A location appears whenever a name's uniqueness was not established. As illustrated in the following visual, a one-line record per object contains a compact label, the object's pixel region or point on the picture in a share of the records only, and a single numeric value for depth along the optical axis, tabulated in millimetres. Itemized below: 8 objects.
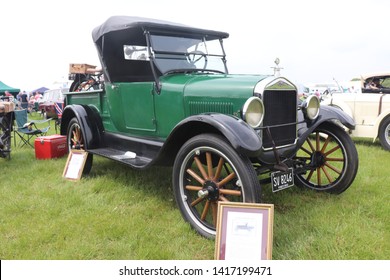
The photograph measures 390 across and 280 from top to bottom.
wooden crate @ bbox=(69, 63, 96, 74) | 5758
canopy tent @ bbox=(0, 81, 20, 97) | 18328
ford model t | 2715
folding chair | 6902
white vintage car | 6449
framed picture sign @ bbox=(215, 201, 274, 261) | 2203
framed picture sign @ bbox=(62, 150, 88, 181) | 4340
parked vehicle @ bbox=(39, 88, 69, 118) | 14734
